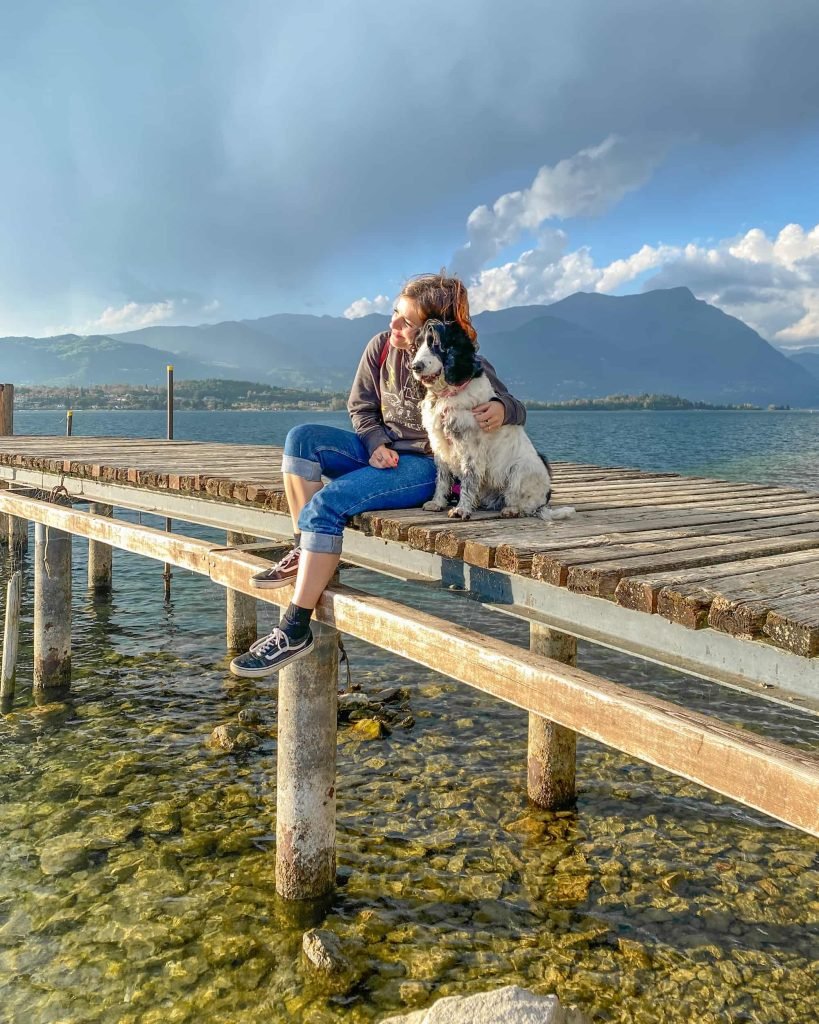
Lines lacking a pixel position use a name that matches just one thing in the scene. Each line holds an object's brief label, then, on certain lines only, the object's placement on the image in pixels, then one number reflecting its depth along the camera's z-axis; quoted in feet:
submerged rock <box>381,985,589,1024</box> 12.98
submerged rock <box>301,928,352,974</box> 18.48
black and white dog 15.20
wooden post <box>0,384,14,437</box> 67.46
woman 15.55
